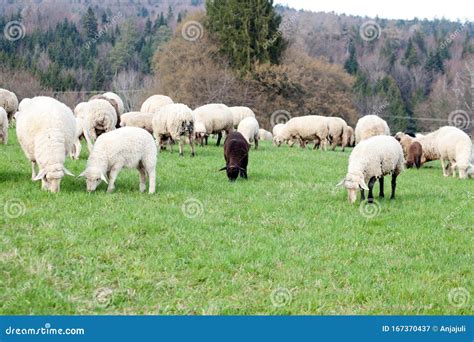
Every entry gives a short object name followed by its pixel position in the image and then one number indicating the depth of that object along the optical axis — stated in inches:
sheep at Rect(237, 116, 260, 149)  946.7
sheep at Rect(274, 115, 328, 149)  1117.7
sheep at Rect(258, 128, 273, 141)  1546.5
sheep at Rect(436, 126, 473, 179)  758.5
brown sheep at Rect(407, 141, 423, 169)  895.1
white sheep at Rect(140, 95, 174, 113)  1011.9
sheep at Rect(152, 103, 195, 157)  729.6
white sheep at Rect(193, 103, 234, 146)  904.3
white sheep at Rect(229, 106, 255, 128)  1133.1
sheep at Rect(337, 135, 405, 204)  458.9
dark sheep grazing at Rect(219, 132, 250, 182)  567.4
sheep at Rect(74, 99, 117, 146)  702.5
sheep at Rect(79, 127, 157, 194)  436.8
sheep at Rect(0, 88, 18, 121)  991.9
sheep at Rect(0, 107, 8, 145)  727.1
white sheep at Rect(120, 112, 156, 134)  831.1
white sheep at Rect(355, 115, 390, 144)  984.3
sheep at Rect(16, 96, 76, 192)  421.1
